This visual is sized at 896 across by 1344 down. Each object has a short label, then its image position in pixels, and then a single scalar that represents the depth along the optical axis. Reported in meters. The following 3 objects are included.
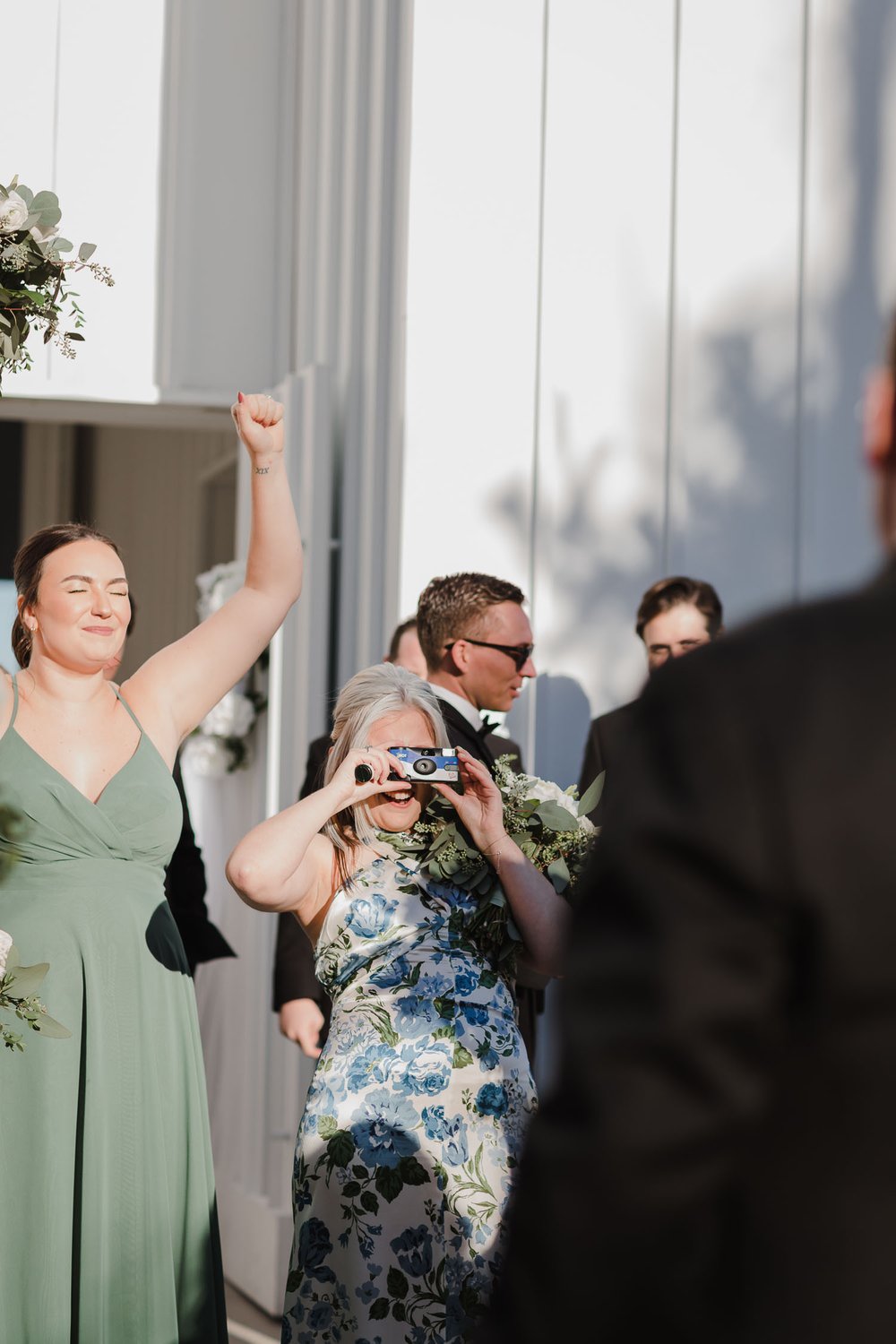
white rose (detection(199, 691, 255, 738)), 6.57
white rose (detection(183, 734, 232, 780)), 6.68
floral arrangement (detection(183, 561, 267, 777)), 6.55
